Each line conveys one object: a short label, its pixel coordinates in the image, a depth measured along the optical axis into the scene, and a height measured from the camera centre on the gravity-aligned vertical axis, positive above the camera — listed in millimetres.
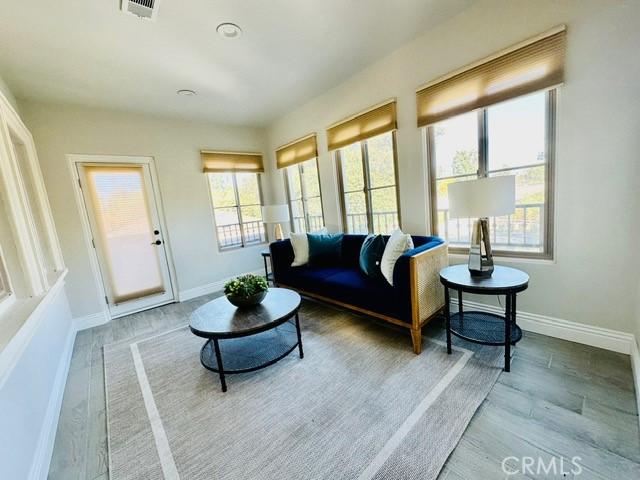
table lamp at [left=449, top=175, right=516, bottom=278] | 1784 -138
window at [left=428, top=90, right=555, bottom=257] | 2082 +224
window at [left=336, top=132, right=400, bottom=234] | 3115 +157
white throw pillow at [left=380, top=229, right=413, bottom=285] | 2346 -501
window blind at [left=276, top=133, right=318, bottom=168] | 3896 +828
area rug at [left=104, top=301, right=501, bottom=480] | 1321 -1255
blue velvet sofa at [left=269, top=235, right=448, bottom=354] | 2064 -808
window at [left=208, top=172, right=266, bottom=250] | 4376 +51
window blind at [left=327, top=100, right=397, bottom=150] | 2885 +847
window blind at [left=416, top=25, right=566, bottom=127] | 1897 +840
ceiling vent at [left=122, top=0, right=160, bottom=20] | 1773 +1446
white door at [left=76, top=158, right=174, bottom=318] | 3361 -131
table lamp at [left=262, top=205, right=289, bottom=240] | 3945 -99
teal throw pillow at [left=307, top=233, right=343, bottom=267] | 3312 -616
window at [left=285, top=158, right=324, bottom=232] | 4164 +136
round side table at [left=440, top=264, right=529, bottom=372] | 1777 -942
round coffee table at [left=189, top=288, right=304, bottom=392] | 1884 -831
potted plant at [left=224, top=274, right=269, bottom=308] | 2131 -645
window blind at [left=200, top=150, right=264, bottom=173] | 4141 +818
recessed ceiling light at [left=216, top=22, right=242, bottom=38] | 2090 +1448
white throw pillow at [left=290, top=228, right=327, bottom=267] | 3338 -550
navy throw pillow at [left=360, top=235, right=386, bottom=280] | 2537 -566
